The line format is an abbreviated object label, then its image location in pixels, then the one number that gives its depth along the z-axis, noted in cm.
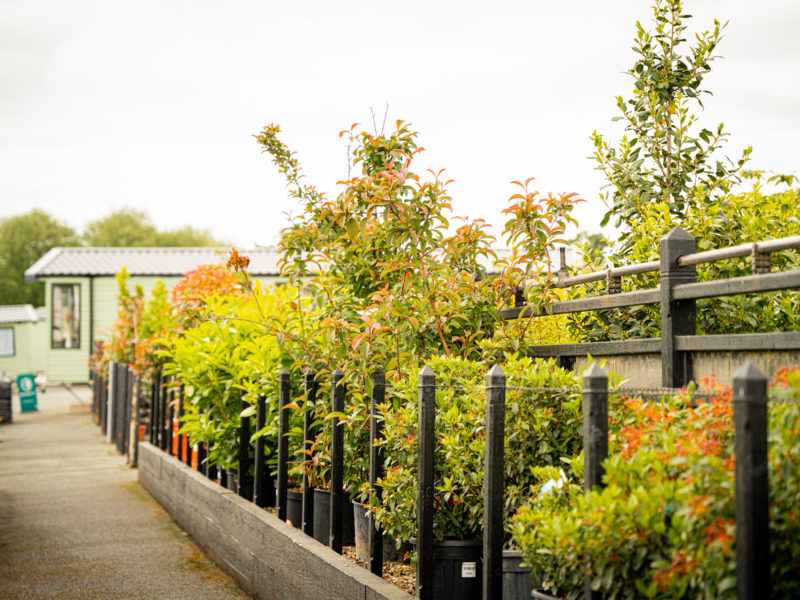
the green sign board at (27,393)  2489
